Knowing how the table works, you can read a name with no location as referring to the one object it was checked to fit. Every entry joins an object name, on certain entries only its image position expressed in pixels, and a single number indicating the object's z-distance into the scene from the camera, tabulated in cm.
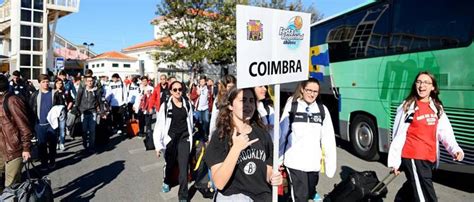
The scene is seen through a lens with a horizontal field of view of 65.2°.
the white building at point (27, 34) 2773
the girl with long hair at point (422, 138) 390
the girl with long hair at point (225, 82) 601
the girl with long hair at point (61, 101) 745
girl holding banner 242
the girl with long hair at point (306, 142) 383
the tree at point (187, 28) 3033
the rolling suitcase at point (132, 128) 1065
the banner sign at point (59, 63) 1914
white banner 241
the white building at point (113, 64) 5541
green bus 541
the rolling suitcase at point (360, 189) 421
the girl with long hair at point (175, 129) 492
